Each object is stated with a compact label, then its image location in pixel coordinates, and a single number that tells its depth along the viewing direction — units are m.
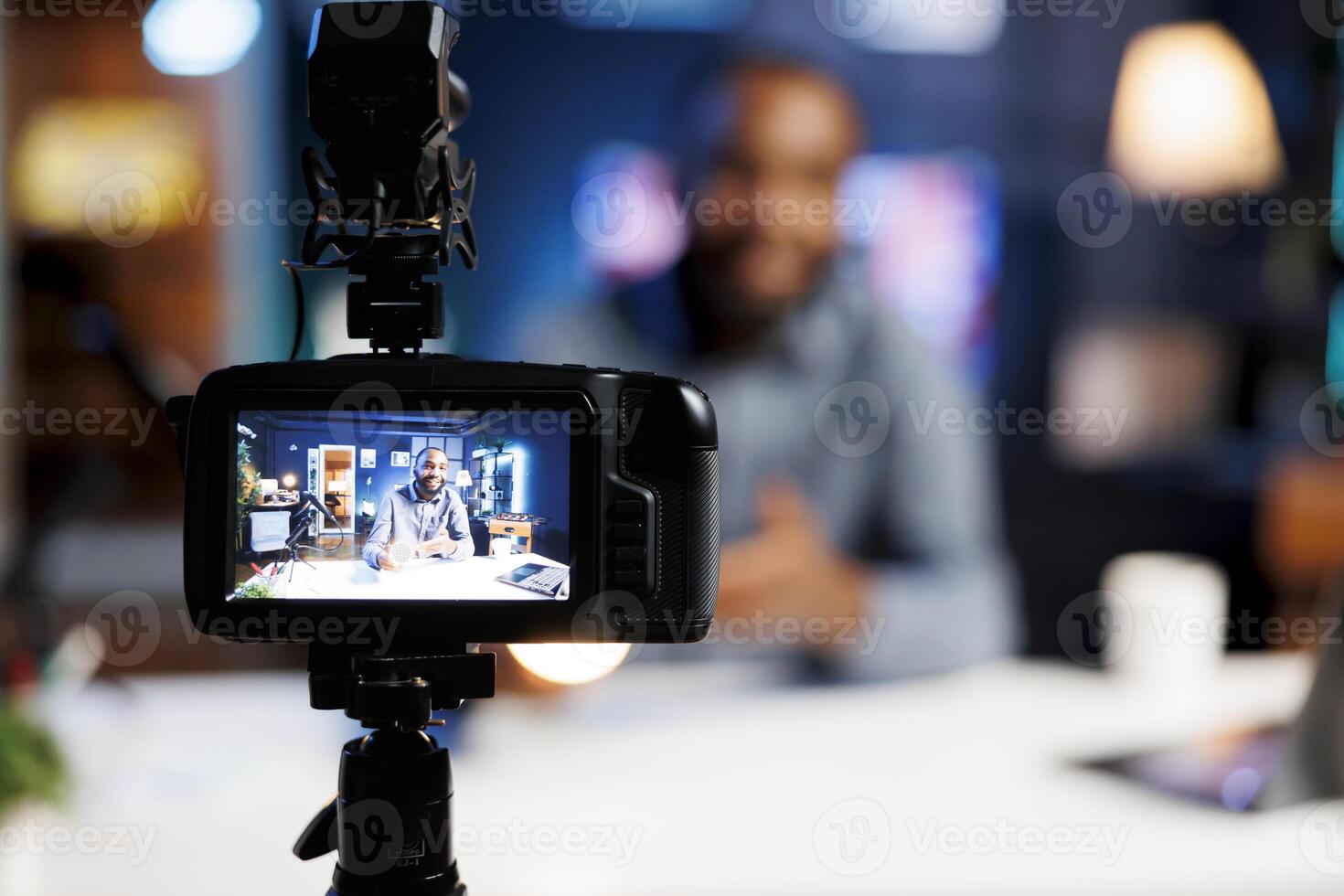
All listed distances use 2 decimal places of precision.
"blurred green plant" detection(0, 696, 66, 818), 1.33
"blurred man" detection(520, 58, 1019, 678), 2.18
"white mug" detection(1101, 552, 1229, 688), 1.83
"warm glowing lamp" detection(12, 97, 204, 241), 3.56
